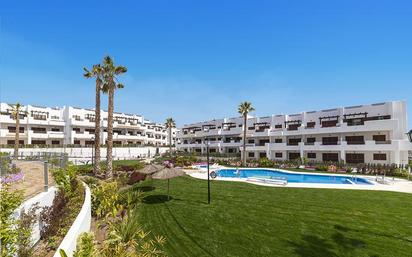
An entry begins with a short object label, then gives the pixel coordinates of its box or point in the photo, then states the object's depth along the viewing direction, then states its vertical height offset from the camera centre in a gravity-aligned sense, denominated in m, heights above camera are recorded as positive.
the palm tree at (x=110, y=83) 26.84 +6.86
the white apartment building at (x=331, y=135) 34.25 +1.38
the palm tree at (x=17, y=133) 42.98 +1.62
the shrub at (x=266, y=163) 40.28 -3.31
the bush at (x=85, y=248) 6.46 -2.88
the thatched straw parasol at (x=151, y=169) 18.27 -1.99
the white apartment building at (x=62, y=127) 54.97 +4.00
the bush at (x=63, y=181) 14.04 -2.29
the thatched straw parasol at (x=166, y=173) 16.33 -2.09
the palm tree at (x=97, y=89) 28.29 +6.24
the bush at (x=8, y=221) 6.30 -2.24
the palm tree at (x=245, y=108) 44.91 +6.42
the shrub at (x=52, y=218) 9.58 -3.12
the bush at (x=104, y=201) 13.88 -3.47
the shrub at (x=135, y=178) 24.38 -3.59
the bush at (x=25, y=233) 7.66 -2.89
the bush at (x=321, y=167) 34.81 -3.47
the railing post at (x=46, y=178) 11.41 -1.70
